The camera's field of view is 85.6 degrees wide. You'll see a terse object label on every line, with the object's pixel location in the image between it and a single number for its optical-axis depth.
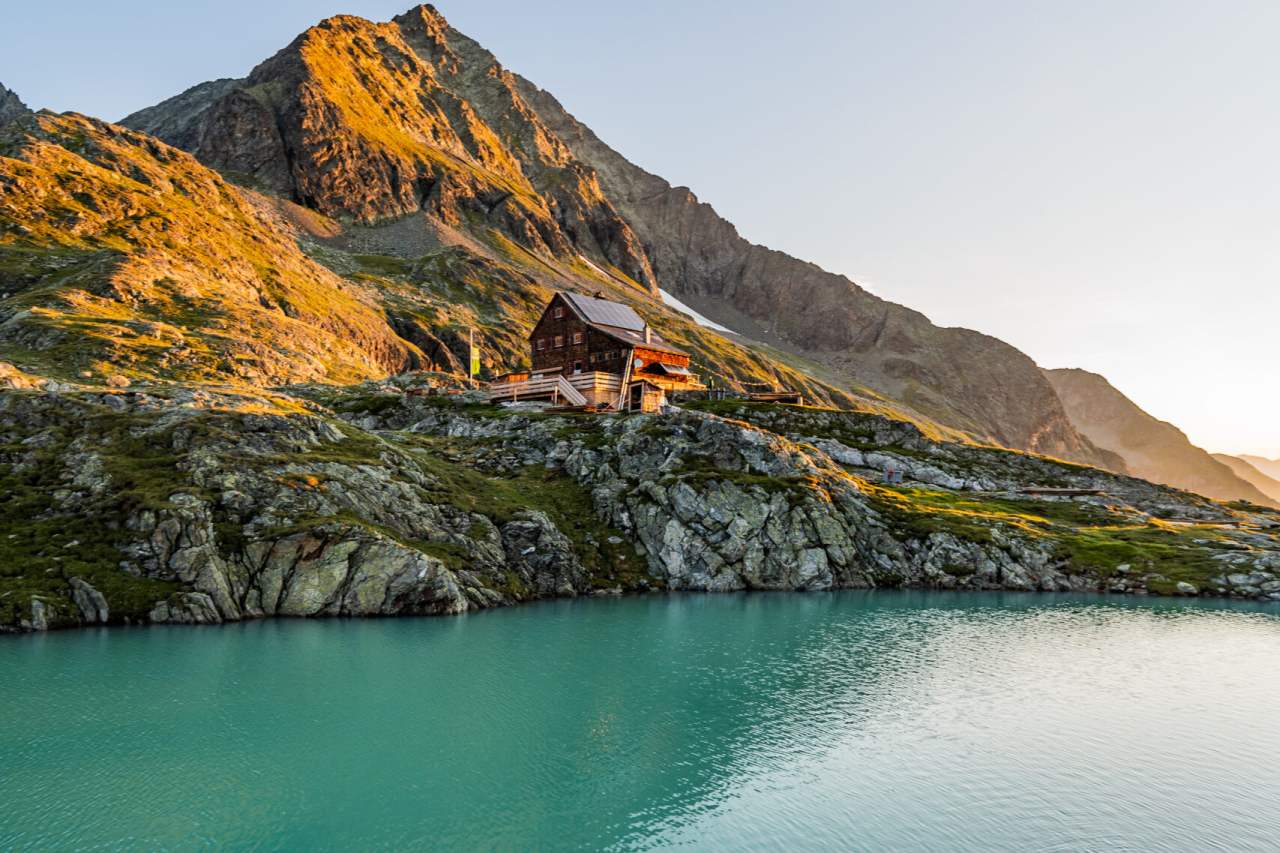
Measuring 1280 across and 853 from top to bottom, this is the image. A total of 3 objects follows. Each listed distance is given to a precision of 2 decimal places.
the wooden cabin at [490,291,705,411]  118.00
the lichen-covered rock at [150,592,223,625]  55.03
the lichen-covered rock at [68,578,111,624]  53.00
